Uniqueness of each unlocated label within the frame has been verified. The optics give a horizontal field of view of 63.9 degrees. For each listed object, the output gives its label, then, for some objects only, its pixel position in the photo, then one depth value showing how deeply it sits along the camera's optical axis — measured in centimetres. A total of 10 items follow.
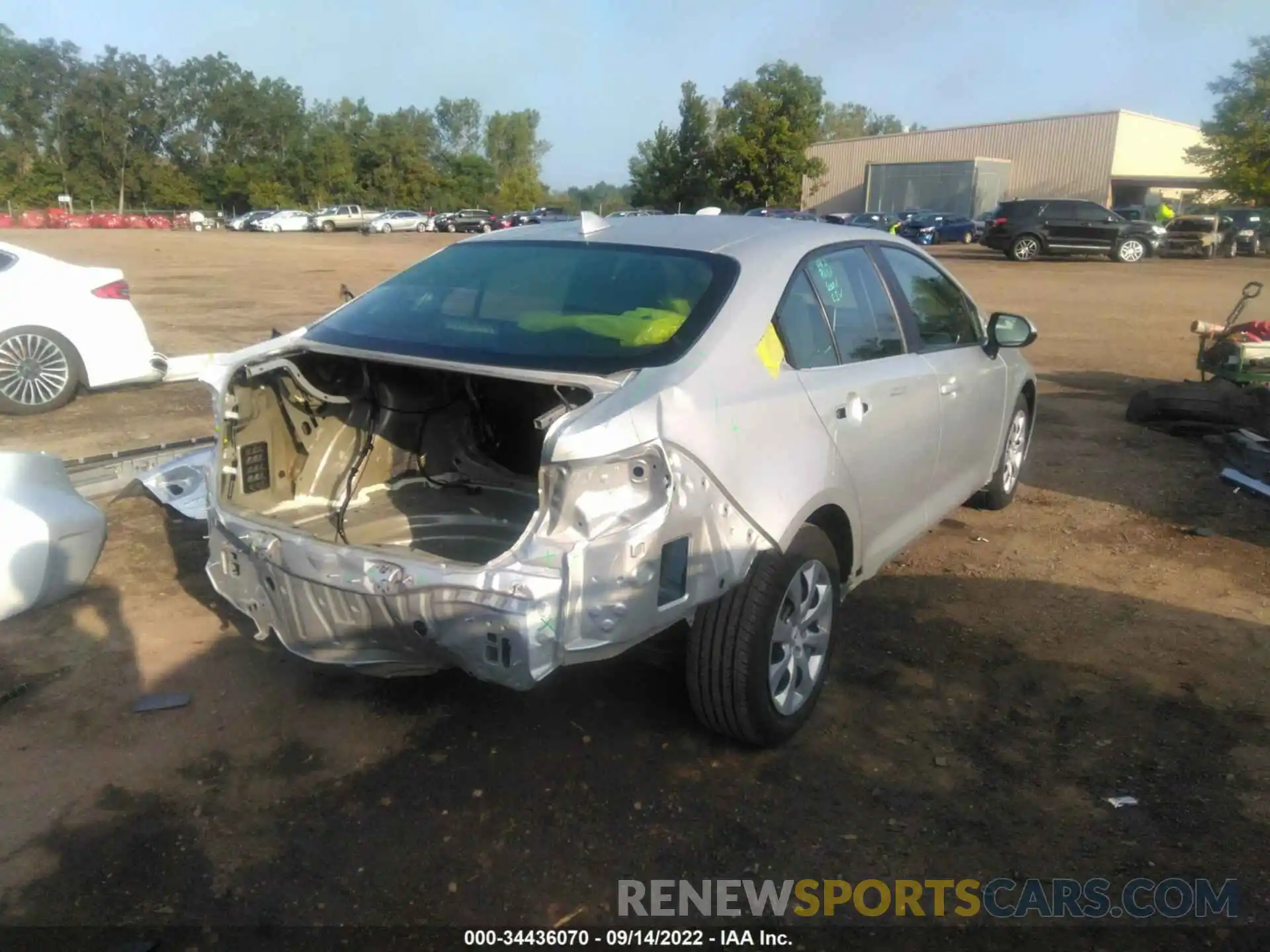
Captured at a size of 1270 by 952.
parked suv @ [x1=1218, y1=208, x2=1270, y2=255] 3466
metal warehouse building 4975
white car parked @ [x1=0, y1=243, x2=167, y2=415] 811
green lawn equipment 781
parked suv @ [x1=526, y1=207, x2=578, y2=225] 4838
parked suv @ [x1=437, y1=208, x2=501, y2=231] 5419
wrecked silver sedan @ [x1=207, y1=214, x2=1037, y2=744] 285
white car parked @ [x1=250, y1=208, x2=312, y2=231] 5834
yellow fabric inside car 328
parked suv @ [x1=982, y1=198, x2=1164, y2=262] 2981
